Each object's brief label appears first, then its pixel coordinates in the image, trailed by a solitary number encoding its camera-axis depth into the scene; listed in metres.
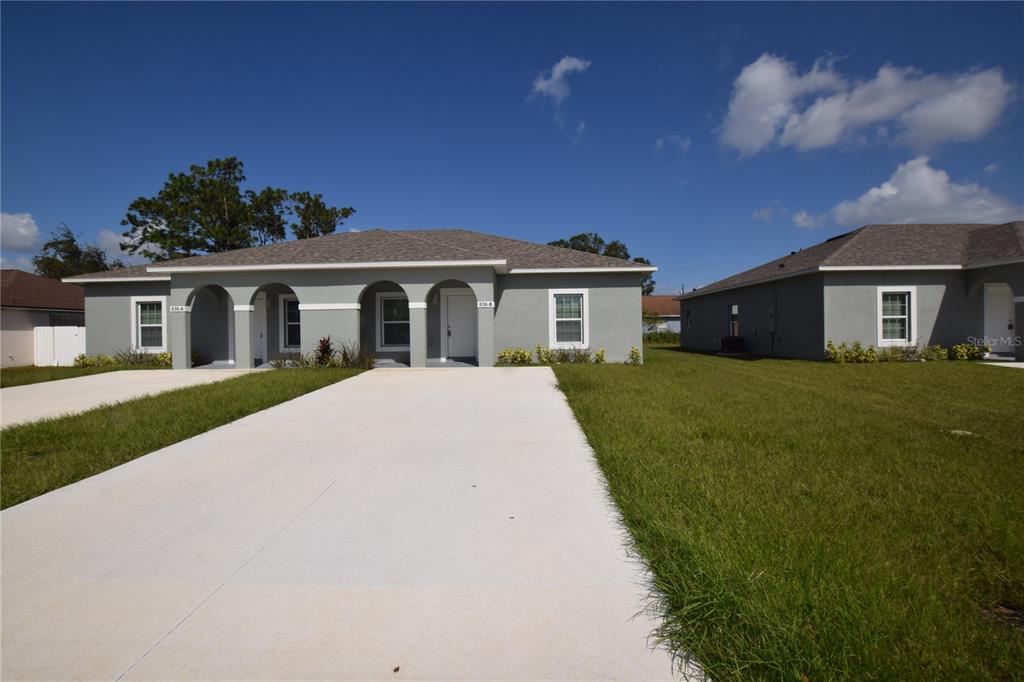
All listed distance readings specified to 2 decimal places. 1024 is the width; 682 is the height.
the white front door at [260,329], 16.50
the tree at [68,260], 48.28
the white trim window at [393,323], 16.50
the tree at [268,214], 36.75
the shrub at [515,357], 15.24
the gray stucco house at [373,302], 14.58
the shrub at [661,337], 37.22
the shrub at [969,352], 16.16
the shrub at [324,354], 14.27
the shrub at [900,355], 16.28
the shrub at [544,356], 15.45
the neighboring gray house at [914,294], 16.47
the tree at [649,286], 72.12
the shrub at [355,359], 14.12
